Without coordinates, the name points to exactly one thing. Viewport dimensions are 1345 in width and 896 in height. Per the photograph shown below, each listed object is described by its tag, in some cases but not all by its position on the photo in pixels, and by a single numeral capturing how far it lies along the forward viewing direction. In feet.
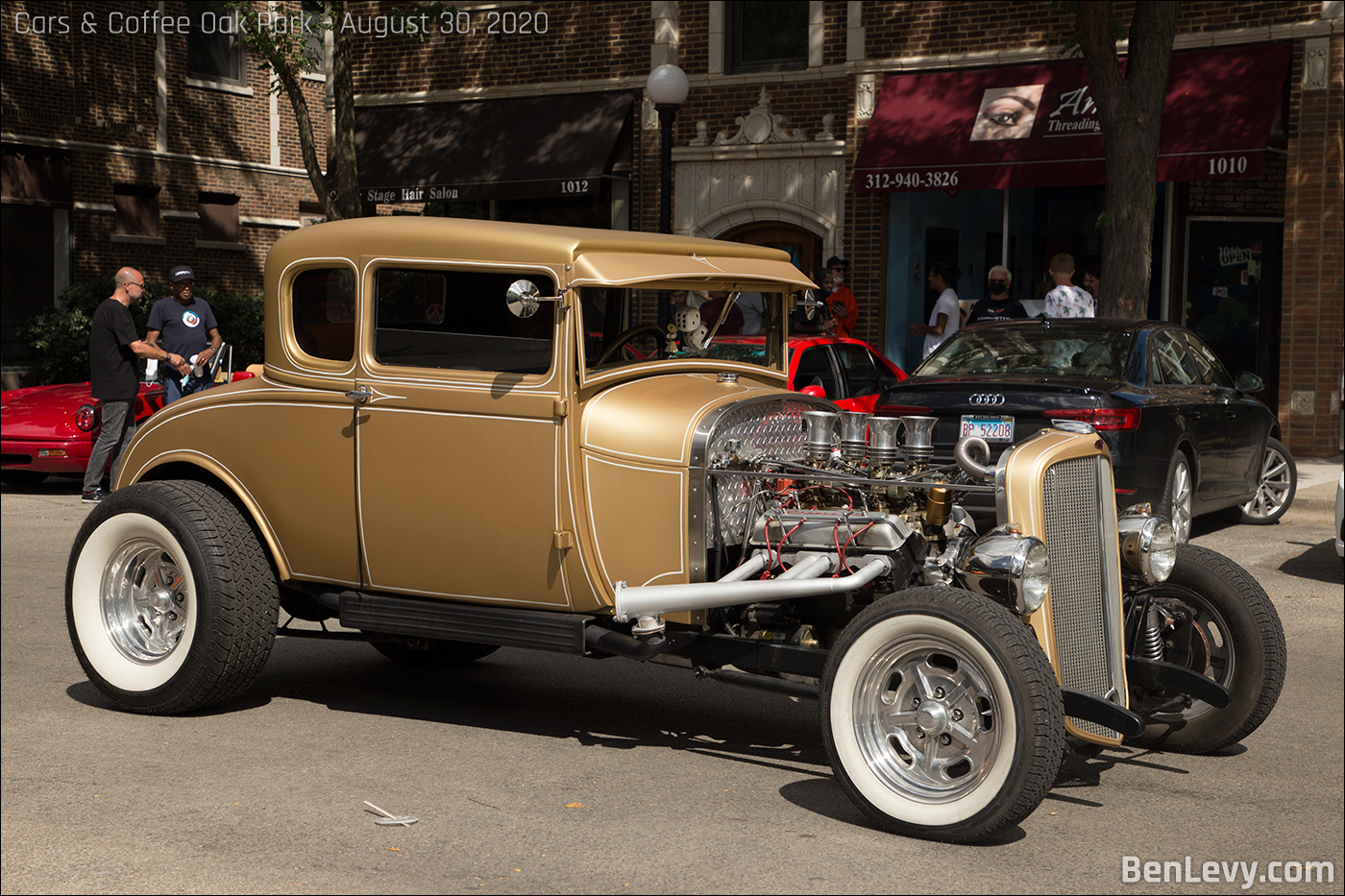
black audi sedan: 31.30
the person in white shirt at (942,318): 52.95
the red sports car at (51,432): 44.01
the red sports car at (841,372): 40.11
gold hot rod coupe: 15.57
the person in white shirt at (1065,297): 43.62
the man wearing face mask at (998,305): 45.78
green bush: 76.89
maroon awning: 52.80
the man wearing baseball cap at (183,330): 45.03
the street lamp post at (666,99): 47.98
